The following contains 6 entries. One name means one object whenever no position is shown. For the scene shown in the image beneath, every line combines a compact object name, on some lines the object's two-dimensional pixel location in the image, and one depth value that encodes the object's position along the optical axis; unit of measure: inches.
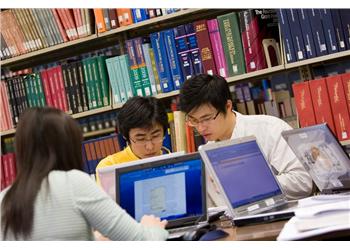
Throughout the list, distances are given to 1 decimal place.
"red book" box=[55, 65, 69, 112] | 159.5
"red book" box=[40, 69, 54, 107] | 161.2
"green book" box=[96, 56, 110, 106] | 154.0
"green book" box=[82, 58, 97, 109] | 155.5
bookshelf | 135.7
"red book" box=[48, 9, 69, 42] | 158.2
